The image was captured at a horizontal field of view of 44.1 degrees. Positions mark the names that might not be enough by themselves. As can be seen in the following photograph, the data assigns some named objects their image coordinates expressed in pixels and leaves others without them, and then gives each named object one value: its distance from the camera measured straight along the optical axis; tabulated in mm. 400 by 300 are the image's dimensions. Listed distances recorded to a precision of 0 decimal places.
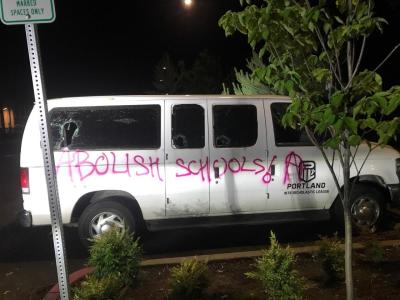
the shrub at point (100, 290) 3725
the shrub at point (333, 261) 4418
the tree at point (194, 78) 17281
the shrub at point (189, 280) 4098
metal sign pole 2812
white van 6000
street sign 2770
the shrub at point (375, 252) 4875
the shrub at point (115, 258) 4402
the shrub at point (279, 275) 3785
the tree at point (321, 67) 2934
